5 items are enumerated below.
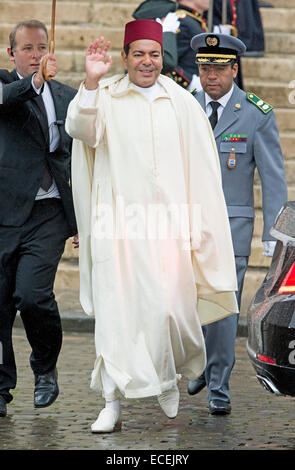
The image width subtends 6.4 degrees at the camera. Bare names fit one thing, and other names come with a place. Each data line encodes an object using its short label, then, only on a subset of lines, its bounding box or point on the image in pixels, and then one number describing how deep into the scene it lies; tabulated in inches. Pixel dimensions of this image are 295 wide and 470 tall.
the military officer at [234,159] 596.2
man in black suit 565.2
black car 453.6
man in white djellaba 531.9
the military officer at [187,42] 916.7
